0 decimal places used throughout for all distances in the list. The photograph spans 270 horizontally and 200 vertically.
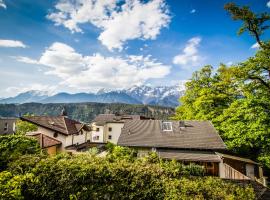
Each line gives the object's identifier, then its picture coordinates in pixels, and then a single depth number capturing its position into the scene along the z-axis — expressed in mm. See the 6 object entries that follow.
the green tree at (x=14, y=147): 10750
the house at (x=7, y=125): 44947
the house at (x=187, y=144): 19688
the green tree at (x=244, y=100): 16281
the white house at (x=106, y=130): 53156
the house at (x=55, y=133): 28141
